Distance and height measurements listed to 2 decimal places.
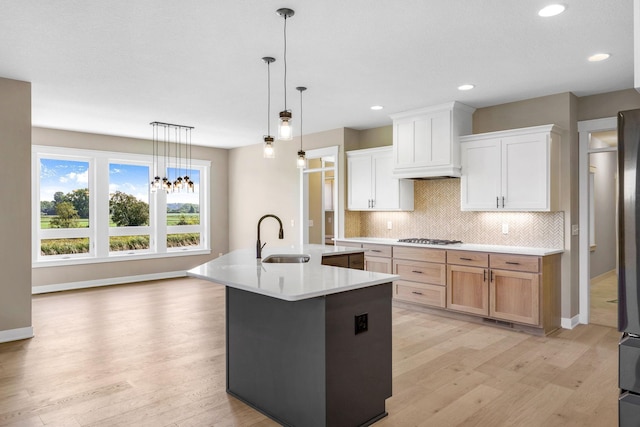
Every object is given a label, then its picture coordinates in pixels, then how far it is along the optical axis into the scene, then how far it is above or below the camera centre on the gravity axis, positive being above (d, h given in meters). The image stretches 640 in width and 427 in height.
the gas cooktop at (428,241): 5.30 -0.35
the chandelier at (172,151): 7.08 +1.26
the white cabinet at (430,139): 5.02 +0.96
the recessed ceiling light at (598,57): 3.48 +1.35
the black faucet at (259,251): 3.52 -0.30
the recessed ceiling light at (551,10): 2.67 +1.35
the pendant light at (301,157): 4.26 +0.62
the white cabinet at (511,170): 4.45 +0.51
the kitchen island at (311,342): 2.27 -0.77
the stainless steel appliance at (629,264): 1.25 -0.16
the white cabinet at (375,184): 5.85 +0.46
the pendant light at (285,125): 3.06 +0.68
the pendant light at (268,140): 3.52 +0.65
